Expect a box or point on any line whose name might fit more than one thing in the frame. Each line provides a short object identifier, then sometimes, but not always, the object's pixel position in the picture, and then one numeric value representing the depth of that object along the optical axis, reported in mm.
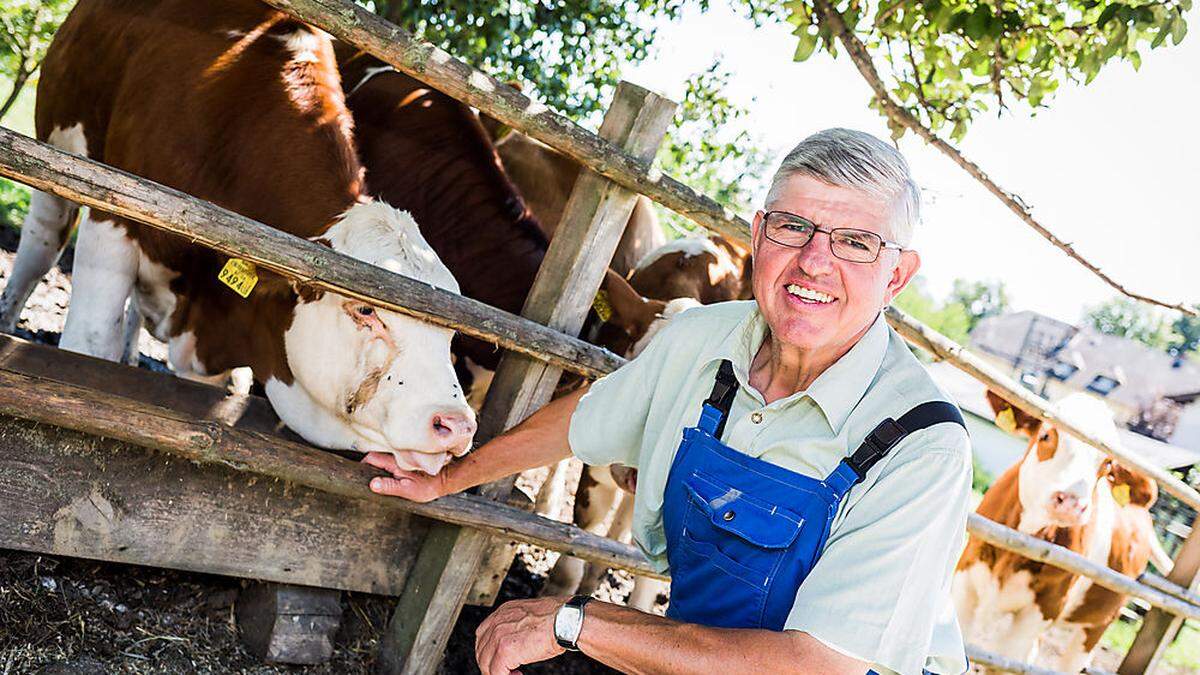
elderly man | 2070
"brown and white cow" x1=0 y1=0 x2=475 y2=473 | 3125
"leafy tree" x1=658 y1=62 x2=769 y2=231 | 8422
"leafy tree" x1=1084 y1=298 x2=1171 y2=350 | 97750
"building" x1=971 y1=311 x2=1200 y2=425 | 57106
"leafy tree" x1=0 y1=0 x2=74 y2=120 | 8414
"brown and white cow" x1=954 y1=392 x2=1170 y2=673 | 5309
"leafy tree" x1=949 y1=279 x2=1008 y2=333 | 110750
